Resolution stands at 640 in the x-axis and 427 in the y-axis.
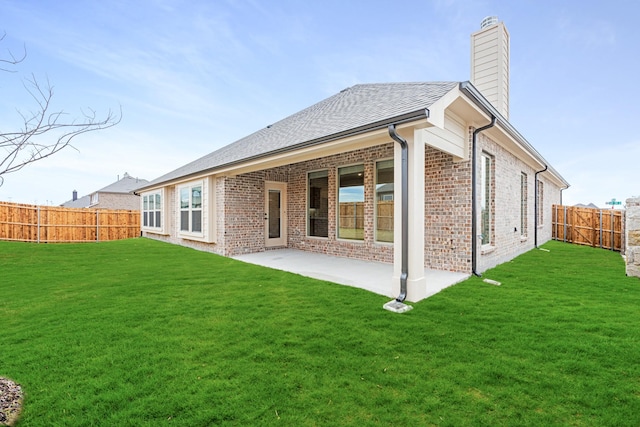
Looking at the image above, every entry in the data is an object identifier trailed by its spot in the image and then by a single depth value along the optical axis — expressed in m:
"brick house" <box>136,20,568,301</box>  4.46
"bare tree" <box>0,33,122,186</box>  2.30
